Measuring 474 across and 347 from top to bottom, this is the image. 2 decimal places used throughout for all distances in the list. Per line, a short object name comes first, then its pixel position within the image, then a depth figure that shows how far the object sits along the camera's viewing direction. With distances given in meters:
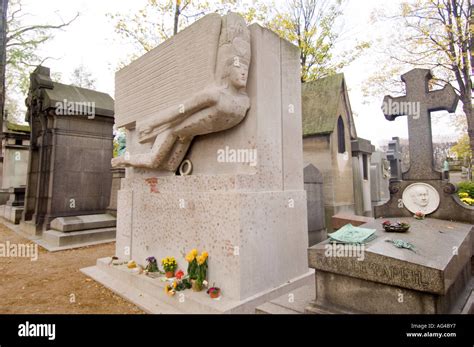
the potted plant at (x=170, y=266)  3.85
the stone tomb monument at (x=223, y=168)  3.28
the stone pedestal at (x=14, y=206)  9.93
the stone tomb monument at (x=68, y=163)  7.87
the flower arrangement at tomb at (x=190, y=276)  3.36
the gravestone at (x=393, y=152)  9.18
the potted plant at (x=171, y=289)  3.40
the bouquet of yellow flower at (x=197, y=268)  3.37
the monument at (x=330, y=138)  9.00
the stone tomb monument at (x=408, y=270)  2.32
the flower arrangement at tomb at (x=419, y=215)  4.26
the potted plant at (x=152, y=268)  4.01
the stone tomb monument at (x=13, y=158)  14.33
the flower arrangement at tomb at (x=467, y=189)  8.58
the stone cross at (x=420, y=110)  4.36
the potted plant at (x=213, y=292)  3.17
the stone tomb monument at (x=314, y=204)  6.43
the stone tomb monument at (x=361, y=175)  10.69
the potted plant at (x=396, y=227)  3.37
